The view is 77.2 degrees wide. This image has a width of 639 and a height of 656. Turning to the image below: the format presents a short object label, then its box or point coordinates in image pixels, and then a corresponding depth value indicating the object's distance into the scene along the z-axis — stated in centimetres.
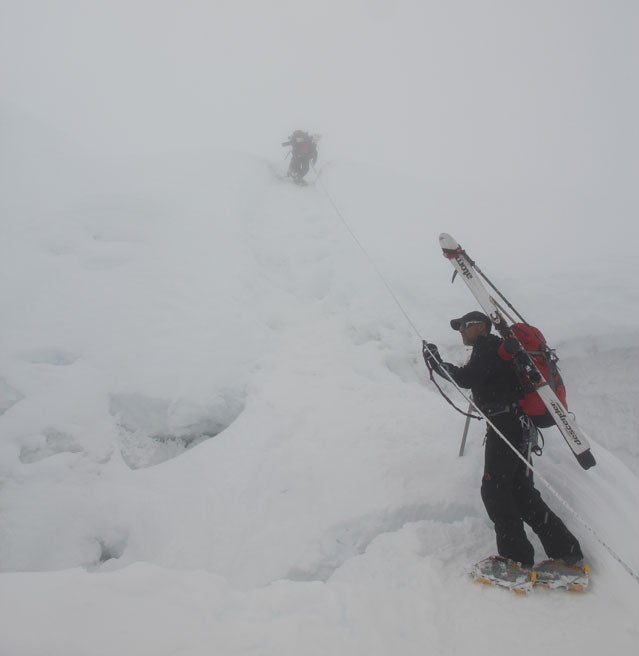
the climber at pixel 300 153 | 1369
